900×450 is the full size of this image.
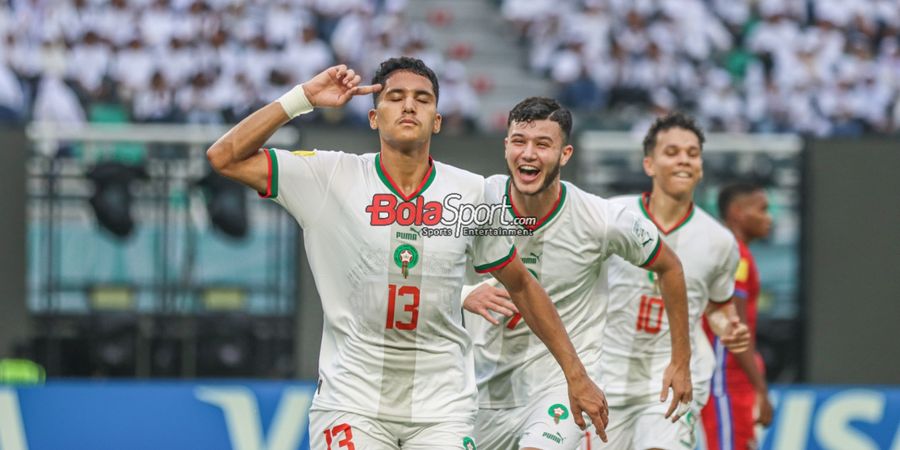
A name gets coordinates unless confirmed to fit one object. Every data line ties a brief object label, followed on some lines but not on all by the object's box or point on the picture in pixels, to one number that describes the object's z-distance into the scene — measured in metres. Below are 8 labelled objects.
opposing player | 18.23
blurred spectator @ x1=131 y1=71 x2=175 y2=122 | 32.56
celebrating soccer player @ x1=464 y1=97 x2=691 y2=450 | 14.22
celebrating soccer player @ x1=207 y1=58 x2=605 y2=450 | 12.12
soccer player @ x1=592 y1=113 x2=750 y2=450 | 15.91
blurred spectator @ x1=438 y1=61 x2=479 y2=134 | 37.52
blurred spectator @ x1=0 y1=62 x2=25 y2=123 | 31.02
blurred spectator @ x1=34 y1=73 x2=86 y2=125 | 32.47
